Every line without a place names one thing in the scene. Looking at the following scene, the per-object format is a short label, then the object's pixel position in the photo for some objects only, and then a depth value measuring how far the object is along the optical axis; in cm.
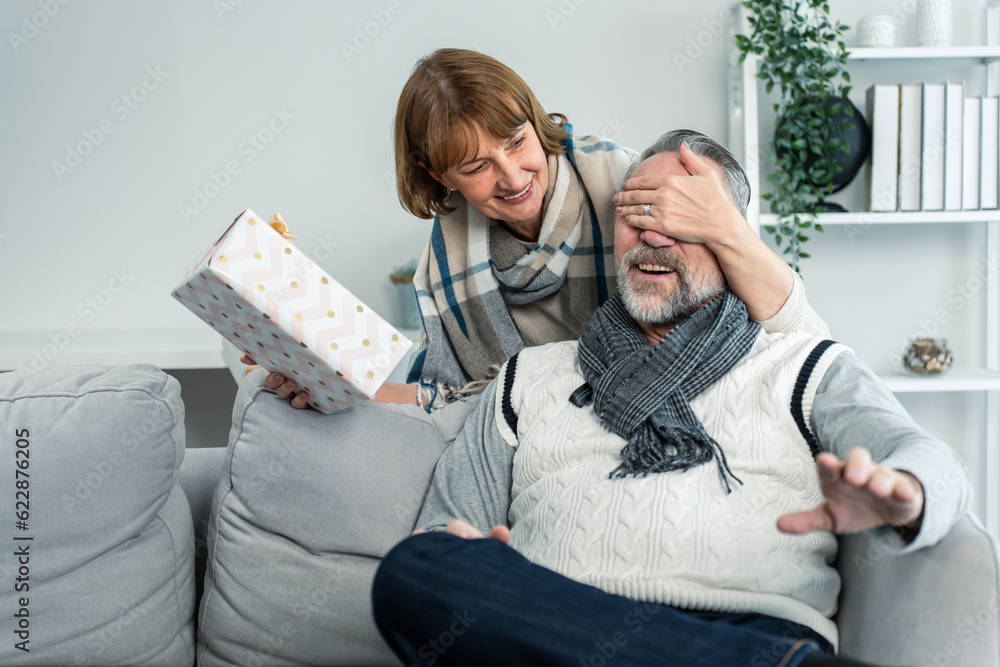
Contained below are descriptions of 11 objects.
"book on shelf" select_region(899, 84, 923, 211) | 208
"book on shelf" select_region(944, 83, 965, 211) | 205
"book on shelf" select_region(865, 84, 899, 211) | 208
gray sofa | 107
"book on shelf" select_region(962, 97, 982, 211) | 207
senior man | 77
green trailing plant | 203
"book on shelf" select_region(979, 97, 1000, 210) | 207
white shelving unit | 208
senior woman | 123
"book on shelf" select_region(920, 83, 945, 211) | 205
